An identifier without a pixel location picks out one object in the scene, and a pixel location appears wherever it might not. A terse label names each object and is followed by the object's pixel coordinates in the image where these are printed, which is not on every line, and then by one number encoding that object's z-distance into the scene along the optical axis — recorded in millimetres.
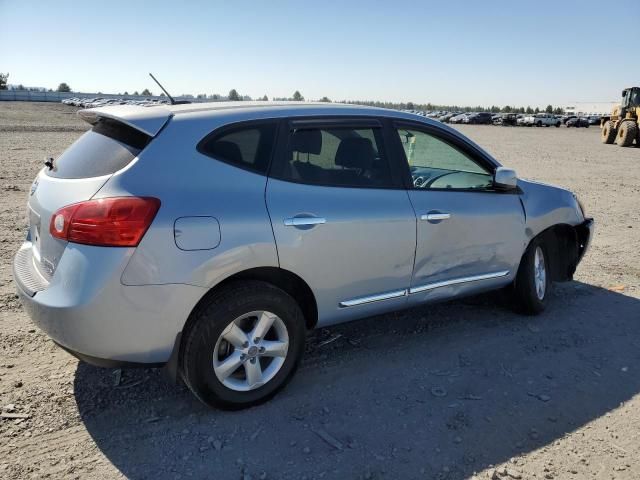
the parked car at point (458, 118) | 69812
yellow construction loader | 27984
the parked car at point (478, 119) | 68625
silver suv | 2686
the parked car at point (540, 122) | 66750
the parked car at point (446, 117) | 73344
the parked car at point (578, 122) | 65750
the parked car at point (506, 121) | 69188
